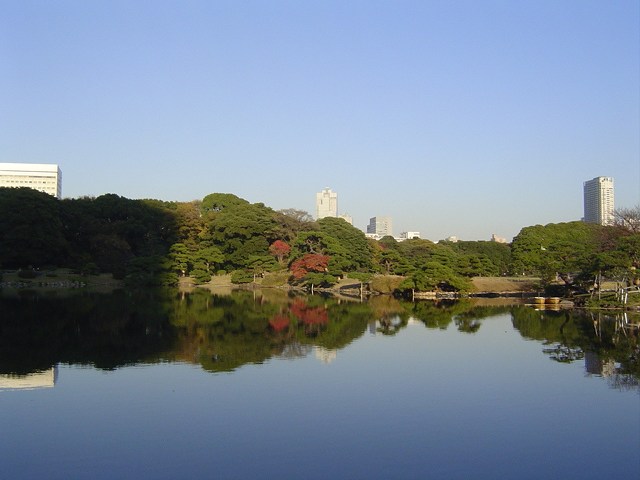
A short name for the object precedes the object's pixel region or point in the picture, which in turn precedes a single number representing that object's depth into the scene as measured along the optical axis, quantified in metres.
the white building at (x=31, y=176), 102.31
